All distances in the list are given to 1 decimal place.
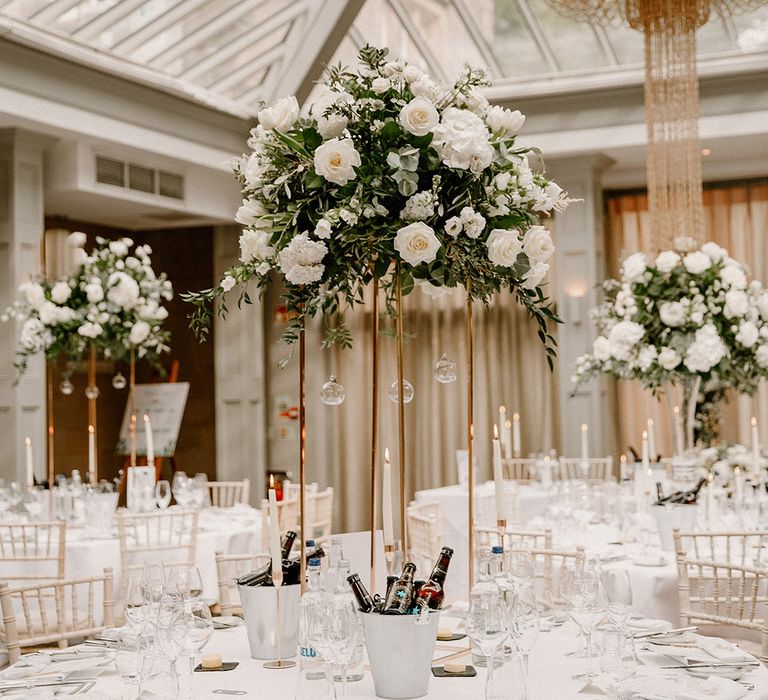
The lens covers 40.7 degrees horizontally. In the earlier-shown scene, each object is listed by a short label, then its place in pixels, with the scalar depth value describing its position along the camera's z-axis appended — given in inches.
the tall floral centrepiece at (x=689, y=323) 216.5
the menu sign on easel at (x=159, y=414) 385.4
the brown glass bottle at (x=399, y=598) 89.0
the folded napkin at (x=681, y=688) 85.8
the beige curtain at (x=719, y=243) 379.6
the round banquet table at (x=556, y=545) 161.9
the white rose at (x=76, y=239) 288.2
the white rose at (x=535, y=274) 99.0
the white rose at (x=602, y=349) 229.7
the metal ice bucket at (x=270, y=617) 101.1
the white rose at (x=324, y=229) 93.2
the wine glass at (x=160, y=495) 236.0
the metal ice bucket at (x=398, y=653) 87.3
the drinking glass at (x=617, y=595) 92.6
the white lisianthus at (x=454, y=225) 94.4
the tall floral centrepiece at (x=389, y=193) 93.9
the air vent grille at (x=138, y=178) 329.7
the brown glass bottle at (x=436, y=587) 90.3
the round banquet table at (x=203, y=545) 207.2
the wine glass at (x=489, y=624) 84.7
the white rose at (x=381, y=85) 95.0
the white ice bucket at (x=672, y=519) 176.4
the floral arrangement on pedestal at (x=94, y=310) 266.7
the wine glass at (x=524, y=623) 87.6
